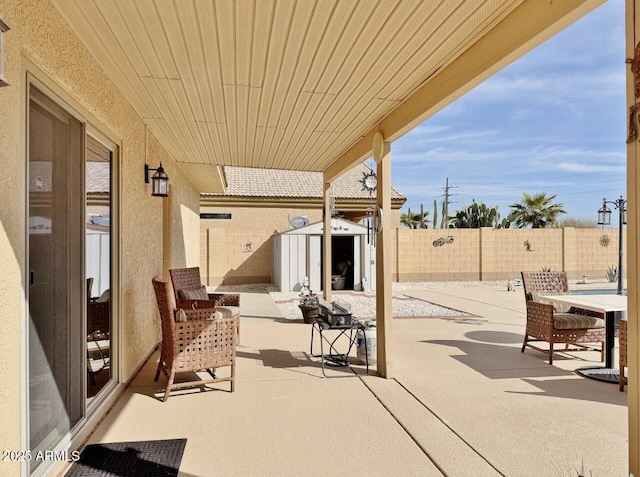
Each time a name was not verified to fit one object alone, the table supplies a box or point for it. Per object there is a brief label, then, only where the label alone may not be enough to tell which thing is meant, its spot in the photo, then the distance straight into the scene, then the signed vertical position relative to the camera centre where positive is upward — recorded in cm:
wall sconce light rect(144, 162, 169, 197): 494 +65
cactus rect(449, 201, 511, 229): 3306 +164
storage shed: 1286 -50
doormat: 258 -134
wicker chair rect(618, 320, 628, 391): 374 -93
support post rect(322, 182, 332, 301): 817 +0
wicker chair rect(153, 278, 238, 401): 385 -92
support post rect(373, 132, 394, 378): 460 -13
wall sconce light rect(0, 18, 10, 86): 161 +67
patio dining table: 445 -87
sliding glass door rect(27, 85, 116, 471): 231 -19
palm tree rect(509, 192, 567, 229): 2772 +175
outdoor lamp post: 1202 +70
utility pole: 4371 +381
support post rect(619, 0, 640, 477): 164 -5
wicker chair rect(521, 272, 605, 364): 500 -100
